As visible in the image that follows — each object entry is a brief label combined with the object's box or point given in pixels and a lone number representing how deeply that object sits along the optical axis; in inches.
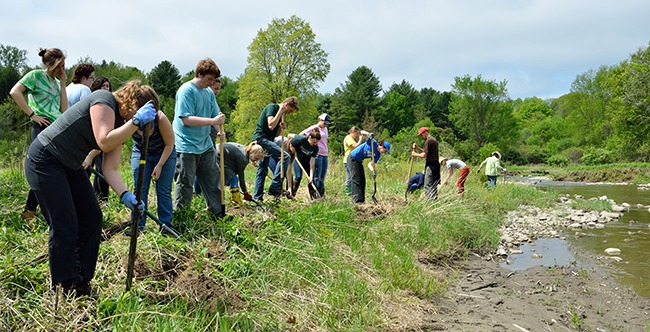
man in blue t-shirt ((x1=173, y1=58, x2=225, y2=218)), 173.8
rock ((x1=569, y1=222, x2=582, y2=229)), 382.0
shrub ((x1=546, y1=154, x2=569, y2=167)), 1530.5
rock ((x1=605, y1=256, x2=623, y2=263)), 264.7
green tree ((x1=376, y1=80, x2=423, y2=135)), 1814.7
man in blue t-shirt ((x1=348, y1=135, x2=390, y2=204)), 298.2
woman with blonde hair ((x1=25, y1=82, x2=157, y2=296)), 107.3
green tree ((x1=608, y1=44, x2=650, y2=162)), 1141.7
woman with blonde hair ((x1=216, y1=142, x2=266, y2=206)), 221.3
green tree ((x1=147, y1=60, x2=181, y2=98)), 1700.3
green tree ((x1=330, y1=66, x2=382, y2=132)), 1683.1
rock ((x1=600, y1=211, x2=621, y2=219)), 433.7
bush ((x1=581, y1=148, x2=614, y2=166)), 1356.3
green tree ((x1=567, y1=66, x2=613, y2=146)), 1657.2
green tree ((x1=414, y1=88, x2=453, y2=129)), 2192.4
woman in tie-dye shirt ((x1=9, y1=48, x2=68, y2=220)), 165.8
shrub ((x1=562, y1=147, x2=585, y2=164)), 1531.1
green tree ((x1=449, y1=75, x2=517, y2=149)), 1838.1
